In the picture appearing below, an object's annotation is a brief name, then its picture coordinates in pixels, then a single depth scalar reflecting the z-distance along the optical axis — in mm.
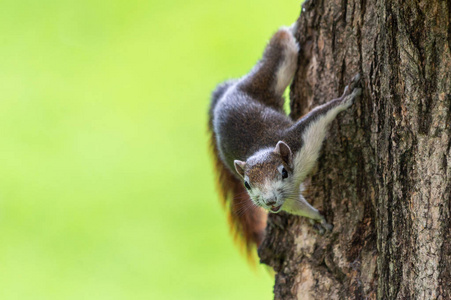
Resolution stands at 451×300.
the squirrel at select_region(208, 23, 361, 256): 5773
